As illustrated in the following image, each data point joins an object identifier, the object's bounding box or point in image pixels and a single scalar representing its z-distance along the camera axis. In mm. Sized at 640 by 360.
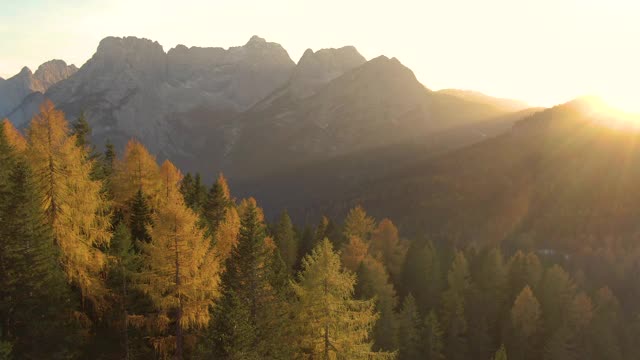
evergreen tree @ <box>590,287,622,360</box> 58656
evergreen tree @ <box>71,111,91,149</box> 45406
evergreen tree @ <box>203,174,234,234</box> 51875
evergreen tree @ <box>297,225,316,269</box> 62416
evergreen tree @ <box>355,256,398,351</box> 50062
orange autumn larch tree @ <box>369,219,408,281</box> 70744
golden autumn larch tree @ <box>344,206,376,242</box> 71812
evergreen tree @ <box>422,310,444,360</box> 54375
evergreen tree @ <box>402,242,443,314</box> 64875
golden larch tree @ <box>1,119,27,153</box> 37200
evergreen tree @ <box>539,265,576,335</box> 61344
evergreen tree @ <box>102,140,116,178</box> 49594
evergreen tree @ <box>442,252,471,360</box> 57406
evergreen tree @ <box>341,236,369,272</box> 59312
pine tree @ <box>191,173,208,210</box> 53366
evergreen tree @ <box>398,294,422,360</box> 53000
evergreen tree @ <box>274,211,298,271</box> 58875
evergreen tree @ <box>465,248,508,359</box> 59216
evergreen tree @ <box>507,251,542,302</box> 65875
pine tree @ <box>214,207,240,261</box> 37766
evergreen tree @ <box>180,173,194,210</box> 52719
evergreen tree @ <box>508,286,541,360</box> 58031
